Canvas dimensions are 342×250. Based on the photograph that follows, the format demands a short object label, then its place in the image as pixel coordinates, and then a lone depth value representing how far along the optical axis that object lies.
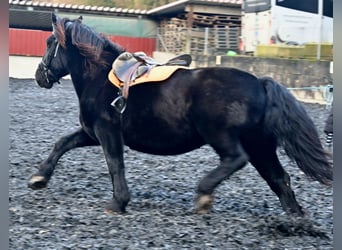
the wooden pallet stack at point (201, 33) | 21.16
